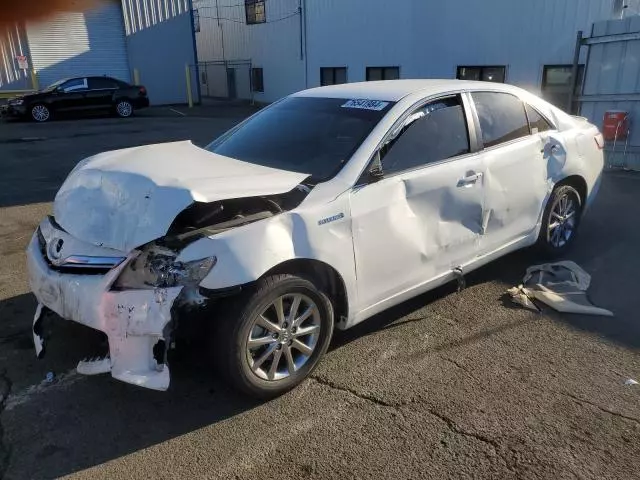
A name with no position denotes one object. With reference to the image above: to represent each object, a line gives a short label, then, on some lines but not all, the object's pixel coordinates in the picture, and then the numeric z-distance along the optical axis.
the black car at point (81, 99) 17.56
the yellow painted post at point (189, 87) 25.08
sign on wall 21.86
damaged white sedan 2.64
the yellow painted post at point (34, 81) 22.19
